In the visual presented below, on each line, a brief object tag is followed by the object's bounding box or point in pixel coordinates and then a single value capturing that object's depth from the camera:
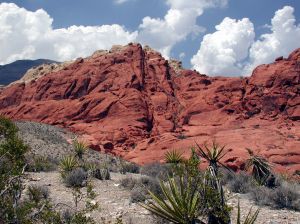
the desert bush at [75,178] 16.77
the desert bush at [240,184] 18.17
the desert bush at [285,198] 14.66
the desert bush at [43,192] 13.94
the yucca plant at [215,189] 8.38
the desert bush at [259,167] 19.42
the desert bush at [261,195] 15.14
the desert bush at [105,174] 19.64
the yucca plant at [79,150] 29.70
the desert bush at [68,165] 19.02
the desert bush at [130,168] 26.09
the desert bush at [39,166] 20.27
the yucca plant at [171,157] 23.34
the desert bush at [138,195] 14.31
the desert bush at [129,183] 16.98
